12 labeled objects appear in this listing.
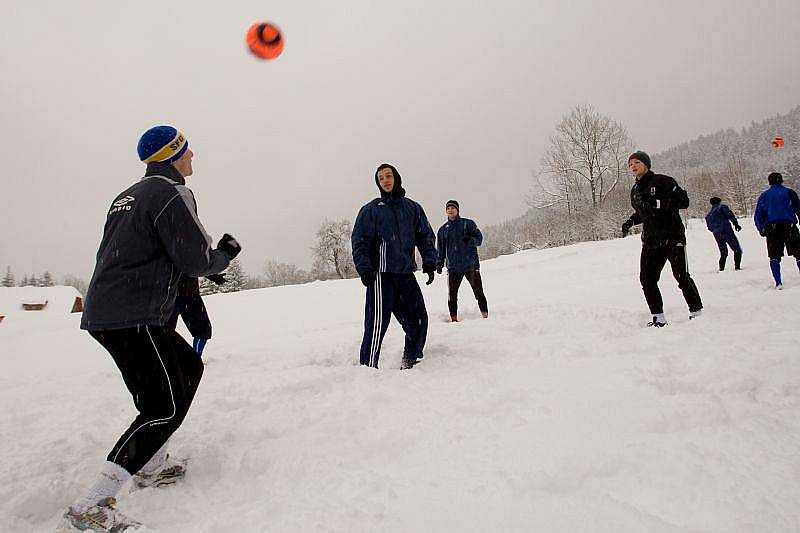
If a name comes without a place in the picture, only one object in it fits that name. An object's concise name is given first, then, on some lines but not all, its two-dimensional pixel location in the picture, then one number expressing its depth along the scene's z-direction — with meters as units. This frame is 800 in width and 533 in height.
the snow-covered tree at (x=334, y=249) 64.06
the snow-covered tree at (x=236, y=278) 55.47
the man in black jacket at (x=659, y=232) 4.88
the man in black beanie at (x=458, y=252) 7.61
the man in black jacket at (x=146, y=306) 2.02
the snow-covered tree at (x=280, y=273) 84.25
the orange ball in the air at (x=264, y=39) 5.43
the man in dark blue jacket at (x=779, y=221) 6.92
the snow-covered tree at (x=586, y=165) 35.19
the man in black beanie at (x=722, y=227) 10.28
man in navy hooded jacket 4.29
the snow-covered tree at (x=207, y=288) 55.78
